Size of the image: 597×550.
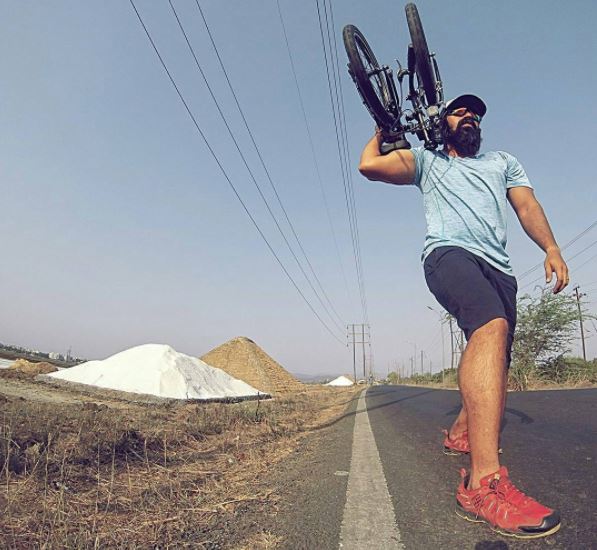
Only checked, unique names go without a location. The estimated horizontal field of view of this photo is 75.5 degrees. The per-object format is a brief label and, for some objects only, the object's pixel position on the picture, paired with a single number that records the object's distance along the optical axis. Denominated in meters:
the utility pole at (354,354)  81.43
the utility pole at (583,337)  38.44
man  1.56
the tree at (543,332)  13.71
